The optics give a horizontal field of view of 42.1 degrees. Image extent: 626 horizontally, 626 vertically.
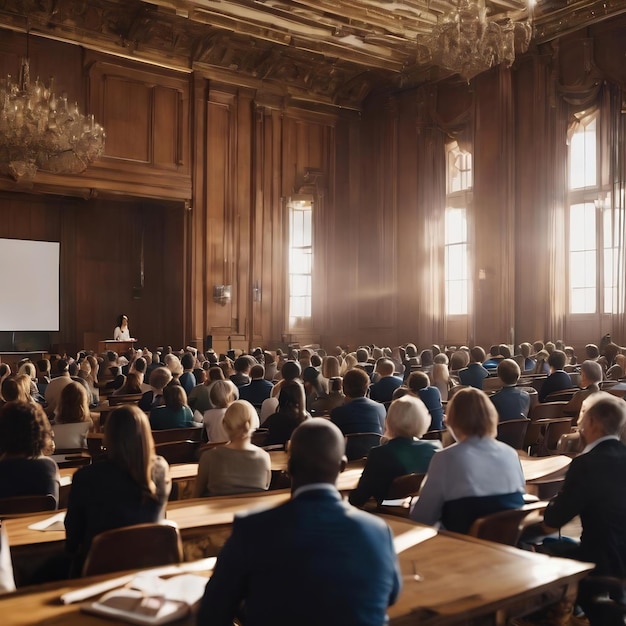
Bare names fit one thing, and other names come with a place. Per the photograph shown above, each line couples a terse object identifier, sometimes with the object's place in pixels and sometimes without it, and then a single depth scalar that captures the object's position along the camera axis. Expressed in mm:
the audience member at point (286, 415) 5398
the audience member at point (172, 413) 5922
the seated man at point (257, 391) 7523
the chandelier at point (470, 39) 10516
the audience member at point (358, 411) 5559
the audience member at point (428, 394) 6426
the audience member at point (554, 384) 7867
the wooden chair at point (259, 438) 5565
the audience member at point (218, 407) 5762
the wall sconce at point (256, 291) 17500
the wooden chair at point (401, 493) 3535
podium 15461
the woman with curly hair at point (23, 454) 3531
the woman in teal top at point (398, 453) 3641
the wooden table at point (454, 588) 1935
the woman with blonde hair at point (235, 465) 3807
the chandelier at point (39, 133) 12289
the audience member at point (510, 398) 6316
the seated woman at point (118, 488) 2840
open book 1899
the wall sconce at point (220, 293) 17000
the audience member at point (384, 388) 7535
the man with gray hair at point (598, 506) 2943
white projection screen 16500
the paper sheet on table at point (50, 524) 2983
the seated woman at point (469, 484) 3121
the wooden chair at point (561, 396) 7590
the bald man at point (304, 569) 1744
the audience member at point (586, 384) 6762
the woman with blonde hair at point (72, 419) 5285
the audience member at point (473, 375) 8719
